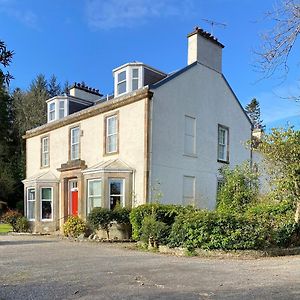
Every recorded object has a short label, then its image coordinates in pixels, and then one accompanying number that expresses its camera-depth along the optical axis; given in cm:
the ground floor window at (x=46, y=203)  2344
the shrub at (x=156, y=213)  1442
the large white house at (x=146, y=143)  1828
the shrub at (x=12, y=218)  2430
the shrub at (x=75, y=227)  1878
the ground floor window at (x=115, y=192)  1856
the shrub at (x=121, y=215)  1742
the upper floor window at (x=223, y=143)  2171
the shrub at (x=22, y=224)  2384
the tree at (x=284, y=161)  1338
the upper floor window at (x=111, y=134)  1973
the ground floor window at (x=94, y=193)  1933
